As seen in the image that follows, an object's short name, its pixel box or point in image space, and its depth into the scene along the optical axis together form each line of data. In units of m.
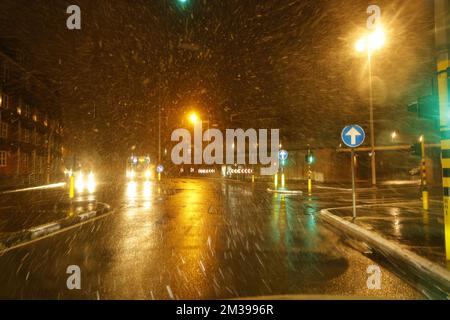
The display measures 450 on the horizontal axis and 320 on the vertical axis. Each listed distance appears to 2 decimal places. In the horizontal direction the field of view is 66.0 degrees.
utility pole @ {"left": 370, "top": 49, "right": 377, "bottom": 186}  21.91
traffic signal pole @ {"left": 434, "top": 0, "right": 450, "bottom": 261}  6.06
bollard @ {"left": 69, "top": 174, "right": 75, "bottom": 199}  15.69
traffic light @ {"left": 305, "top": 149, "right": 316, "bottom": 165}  24.67
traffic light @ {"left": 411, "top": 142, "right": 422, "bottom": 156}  13.38
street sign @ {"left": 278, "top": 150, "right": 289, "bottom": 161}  26.08
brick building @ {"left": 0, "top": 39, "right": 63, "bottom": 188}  38.00
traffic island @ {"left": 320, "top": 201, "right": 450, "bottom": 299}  5.44
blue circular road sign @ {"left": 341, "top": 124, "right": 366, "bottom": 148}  11.47
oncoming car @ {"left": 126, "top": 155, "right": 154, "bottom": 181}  66.81
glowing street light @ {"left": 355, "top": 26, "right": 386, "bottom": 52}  17.77
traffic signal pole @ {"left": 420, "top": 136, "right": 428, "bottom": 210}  13.67
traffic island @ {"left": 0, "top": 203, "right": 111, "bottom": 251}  8.10
